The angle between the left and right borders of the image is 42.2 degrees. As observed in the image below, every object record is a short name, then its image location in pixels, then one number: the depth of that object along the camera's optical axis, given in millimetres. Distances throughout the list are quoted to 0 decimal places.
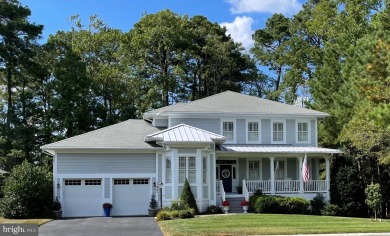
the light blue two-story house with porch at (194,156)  27297
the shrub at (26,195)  25391
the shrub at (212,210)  26812
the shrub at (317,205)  28891
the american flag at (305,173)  28378
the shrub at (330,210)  28578
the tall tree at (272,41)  54594
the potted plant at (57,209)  26141
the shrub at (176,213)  23391
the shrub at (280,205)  26875
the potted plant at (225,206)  26906
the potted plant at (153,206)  26670
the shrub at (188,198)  25625
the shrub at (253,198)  27484
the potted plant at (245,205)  27406
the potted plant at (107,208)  27312
